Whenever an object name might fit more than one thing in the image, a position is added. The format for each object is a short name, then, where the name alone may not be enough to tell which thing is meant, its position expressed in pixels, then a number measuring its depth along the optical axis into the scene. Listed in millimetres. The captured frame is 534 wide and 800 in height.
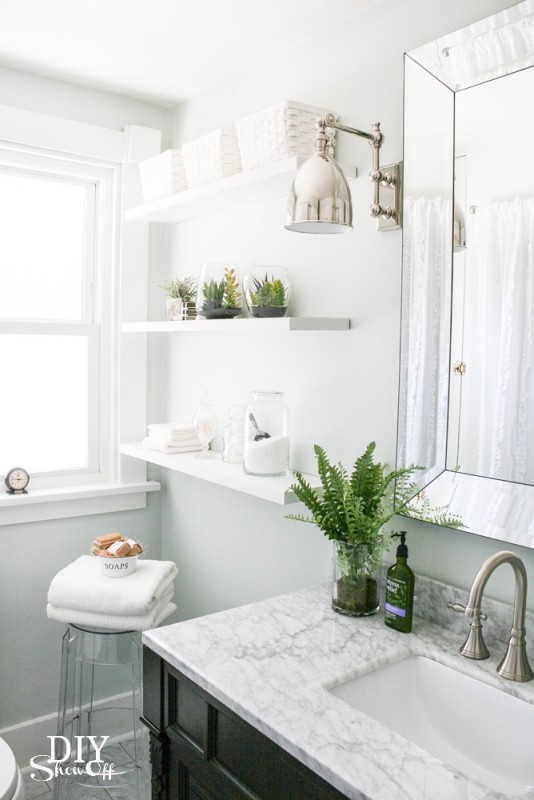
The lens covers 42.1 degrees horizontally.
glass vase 1645
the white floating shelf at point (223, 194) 1874
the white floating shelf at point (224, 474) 1871
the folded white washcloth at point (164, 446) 2396
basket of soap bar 2201
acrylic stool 2230
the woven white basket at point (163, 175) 2340
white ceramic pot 2205
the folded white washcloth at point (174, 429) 2416
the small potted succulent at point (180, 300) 2379
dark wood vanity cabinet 1214
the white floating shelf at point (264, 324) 1813
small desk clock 2463
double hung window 2527
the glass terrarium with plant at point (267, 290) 1999
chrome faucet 1337
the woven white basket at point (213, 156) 2094
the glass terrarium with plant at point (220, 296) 2182
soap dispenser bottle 1590
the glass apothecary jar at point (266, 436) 2021
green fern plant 1621
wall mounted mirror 1477
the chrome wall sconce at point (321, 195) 1507
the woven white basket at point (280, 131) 1845
